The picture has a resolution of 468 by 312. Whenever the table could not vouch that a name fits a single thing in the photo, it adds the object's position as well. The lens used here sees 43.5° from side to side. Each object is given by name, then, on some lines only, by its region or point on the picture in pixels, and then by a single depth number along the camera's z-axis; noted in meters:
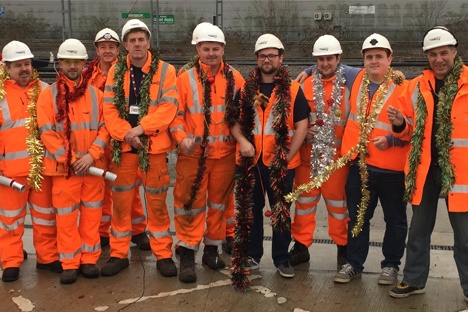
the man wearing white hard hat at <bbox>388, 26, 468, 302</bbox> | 4.59
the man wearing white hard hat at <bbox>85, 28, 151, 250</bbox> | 6.20
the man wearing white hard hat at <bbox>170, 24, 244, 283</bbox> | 5.39
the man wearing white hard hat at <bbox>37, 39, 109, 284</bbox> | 5.26
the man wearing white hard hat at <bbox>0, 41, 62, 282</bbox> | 5.33
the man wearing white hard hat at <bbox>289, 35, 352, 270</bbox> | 5.38
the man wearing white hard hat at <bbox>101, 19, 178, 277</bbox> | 5.32
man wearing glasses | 5.12
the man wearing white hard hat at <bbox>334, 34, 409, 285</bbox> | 5.05
